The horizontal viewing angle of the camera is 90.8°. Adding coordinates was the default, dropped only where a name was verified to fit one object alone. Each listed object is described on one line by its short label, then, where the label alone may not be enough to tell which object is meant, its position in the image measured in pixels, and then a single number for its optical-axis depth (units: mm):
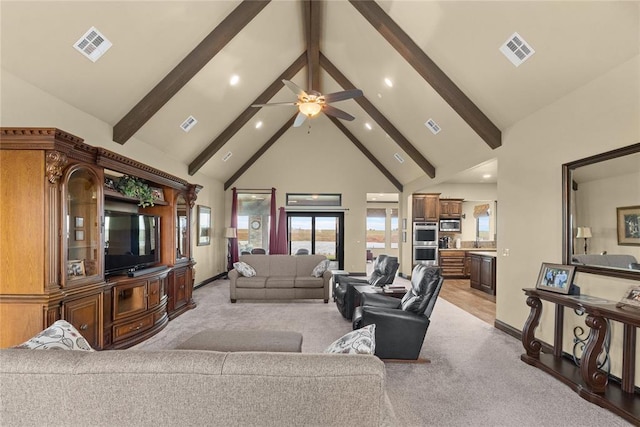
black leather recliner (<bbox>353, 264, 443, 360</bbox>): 3297
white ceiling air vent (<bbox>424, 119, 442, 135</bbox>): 5537
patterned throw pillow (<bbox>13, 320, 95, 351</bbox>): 1573
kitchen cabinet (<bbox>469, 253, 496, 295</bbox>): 6785
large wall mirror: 2736
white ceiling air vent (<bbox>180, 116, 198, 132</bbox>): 5422
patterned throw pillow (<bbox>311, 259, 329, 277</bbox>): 6168
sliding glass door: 9617
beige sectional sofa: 1204
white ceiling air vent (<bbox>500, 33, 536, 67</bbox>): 3214
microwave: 9602
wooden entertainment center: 2670
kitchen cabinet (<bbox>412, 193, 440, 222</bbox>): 8938
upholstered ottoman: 2473
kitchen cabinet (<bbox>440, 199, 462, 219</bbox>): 9453
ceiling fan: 4339
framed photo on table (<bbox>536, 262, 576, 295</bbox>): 3143
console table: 2453
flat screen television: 3824
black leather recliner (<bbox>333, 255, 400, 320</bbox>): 4746
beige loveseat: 5973
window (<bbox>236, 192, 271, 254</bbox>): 9680
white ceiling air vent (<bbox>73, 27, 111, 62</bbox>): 3141
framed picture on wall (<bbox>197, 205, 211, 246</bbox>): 7652
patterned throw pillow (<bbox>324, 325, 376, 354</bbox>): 1516
